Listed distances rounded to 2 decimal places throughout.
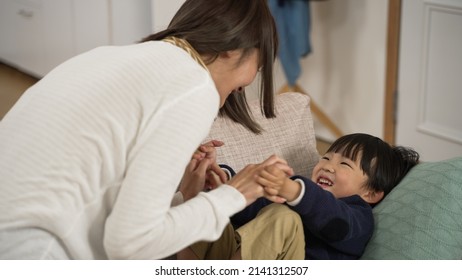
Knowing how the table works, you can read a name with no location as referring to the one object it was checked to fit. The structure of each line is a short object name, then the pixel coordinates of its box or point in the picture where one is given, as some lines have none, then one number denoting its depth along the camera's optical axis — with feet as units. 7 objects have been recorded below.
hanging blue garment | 16.64
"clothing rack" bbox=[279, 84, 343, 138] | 18.26
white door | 16.07
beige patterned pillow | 11.33
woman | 9.02
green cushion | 10.48
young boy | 10.16
